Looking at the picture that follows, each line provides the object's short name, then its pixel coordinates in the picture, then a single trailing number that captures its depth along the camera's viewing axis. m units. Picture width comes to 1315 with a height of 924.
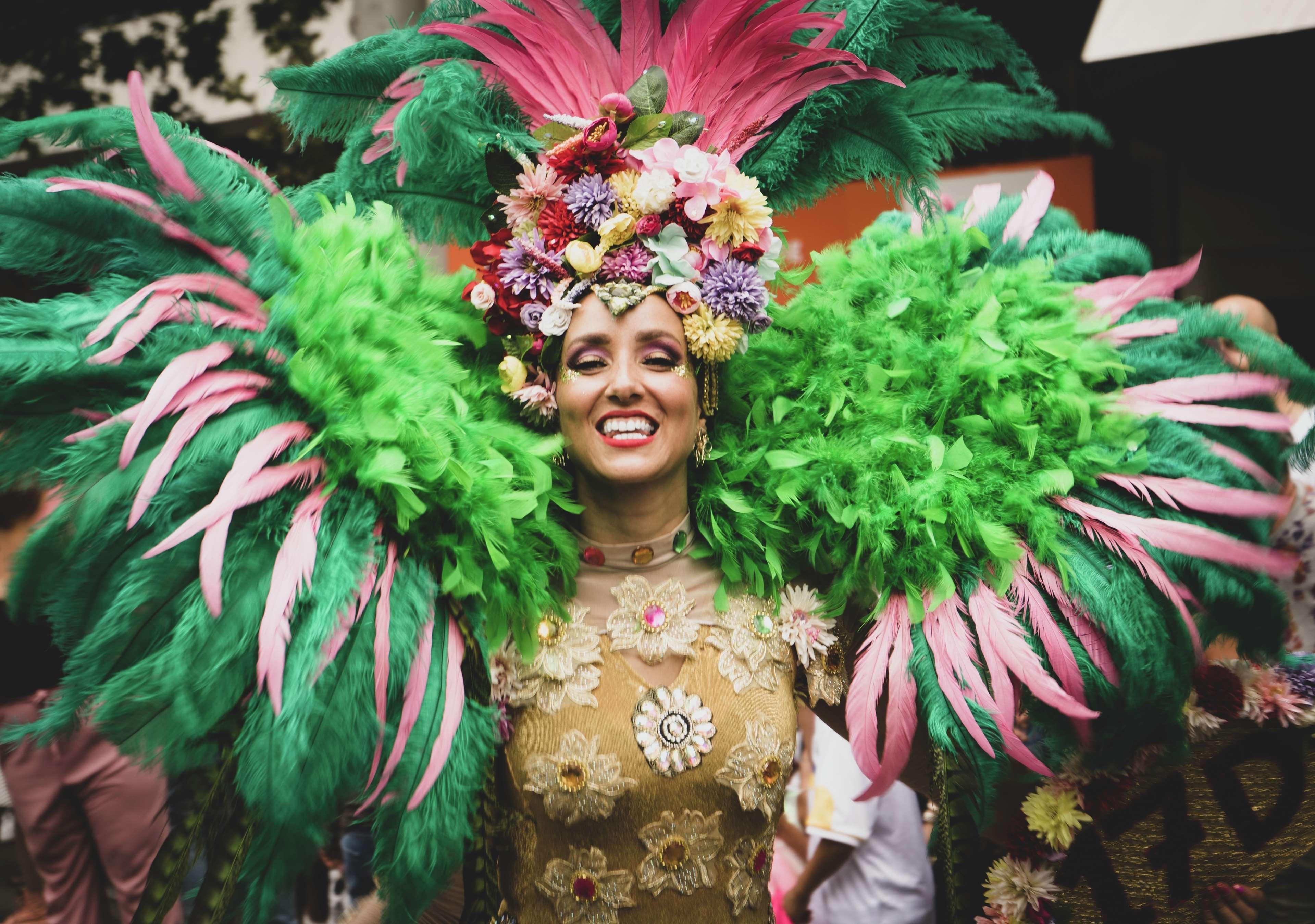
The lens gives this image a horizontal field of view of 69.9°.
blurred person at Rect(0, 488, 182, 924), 2.37
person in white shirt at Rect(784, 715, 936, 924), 2.76
